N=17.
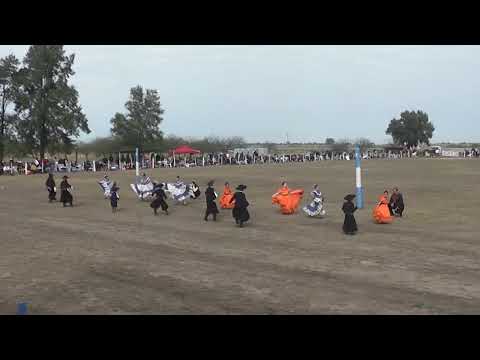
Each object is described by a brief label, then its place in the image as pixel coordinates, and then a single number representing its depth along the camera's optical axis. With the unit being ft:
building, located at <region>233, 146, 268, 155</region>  262.75
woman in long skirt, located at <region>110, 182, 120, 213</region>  65.26
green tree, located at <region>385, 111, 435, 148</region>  340.39
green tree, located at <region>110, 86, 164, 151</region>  221.87
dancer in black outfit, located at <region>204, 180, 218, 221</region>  56.03
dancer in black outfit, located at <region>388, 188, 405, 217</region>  55.72
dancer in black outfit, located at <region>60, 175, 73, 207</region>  72.28
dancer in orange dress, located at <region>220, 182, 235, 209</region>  65.41
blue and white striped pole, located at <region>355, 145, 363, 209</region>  62.64
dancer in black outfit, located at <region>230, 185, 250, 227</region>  51.47
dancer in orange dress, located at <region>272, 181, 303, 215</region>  59.62
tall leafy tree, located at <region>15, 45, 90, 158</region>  176.04
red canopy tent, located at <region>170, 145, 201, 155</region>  181.80
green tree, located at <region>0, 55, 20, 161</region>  175.73
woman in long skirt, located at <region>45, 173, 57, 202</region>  78.12
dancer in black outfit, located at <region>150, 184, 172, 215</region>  61.52
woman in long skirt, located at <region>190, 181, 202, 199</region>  76.23
